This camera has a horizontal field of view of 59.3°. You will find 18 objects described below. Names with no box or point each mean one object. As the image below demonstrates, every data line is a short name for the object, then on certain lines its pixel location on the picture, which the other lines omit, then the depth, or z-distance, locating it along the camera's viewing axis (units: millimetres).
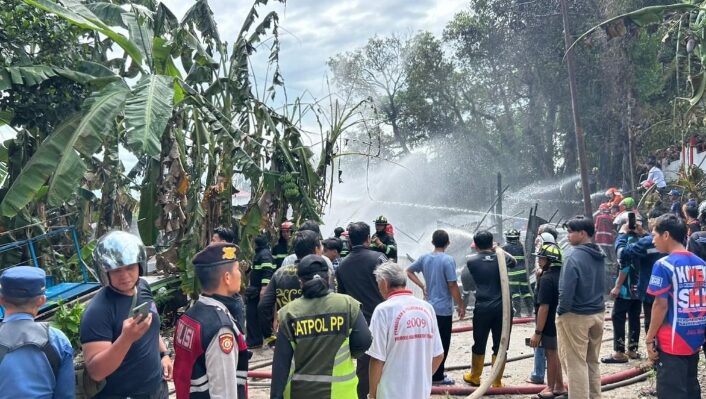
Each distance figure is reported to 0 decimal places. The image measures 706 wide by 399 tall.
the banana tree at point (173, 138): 7652
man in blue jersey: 4637
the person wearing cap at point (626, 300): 7398
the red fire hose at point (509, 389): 6508
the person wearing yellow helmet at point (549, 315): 6160
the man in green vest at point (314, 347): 3557
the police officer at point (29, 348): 2713
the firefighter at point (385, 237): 8711
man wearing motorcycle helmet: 2971
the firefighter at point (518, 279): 9703
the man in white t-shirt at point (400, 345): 4090
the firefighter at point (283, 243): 8977
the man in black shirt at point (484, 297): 6695
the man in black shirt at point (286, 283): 5387
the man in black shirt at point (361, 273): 5586
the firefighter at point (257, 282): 8523
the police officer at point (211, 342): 3168
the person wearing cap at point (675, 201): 12086
